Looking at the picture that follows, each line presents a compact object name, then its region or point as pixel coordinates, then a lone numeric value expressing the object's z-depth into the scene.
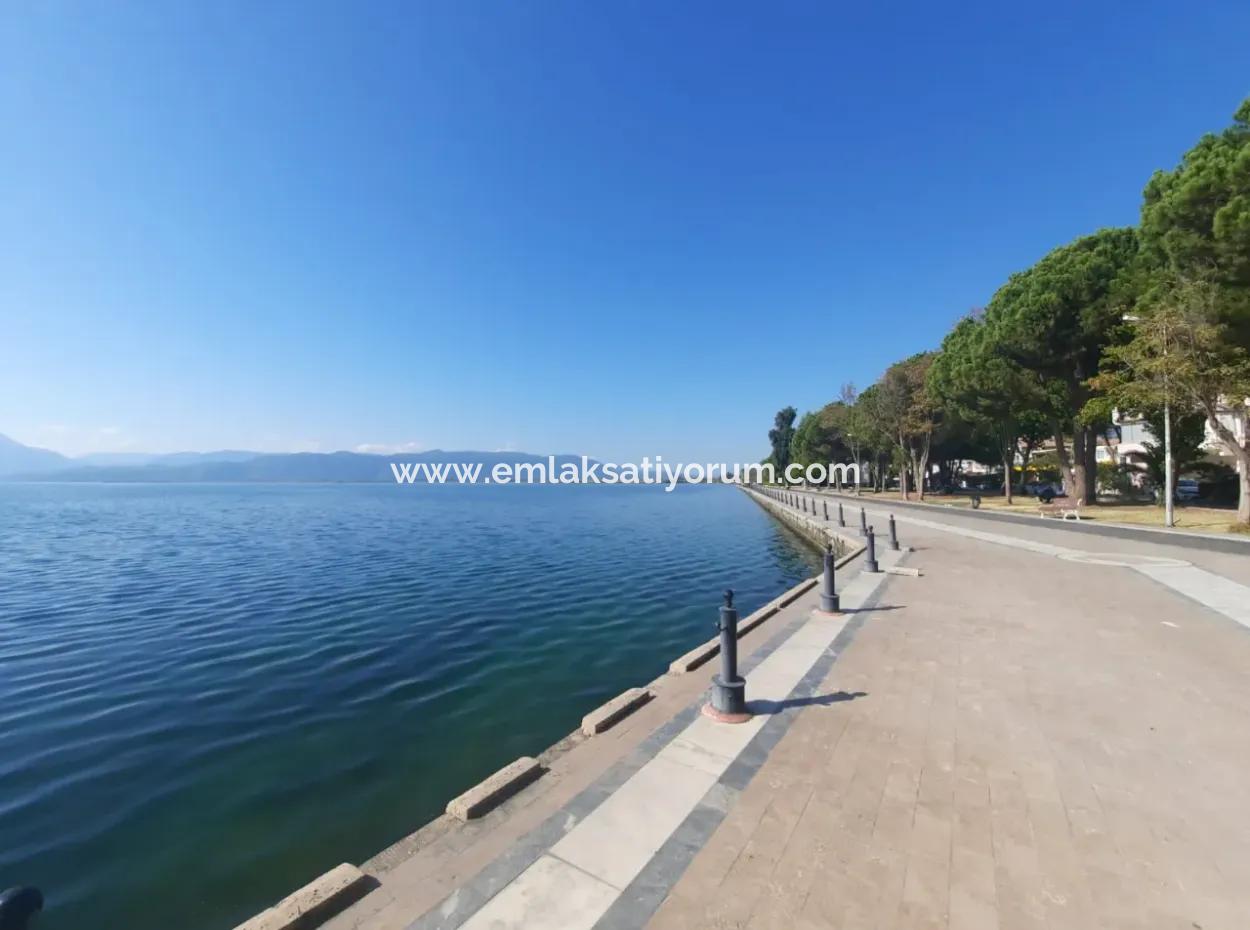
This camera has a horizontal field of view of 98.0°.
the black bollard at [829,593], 9.29
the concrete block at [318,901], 2.91
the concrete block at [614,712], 5.22
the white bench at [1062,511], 24.57
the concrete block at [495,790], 3.89
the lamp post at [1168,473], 19.42
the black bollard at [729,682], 5.28
